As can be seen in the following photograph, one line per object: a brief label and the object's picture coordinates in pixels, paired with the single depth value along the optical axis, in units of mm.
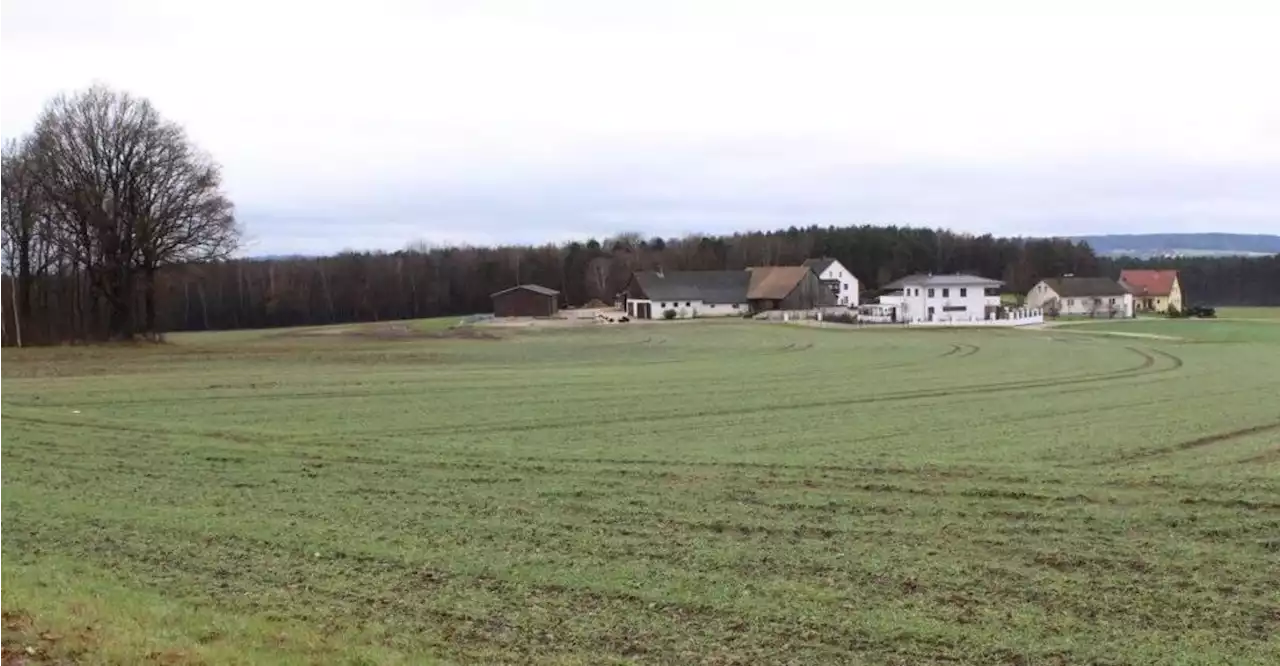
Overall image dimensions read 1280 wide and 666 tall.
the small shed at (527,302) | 110562
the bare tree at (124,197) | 58312
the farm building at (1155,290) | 138000
